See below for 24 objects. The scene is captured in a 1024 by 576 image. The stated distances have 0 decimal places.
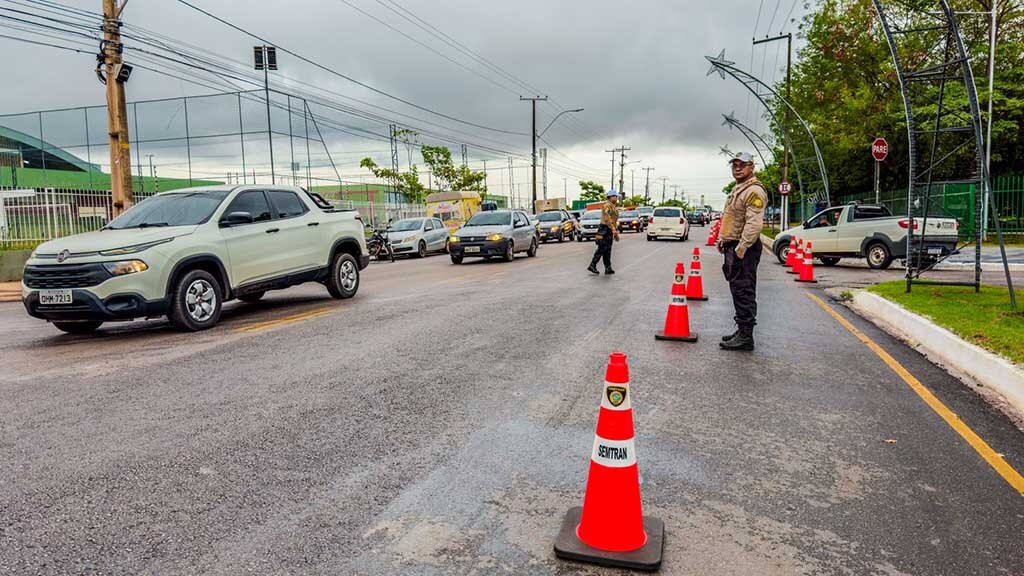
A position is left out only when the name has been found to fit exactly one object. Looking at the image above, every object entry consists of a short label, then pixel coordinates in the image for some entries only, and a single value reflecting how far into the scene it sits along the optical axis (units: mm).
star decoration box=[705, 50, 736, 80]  29812
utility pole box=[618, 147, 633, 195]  103125
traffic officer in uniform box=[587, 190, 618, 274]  14742
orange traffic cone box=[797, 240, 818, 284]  14812
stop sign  20578
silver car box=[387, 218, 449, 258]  26266
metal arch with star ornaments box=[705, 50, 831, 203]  30539
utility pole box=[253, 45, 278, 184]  28281
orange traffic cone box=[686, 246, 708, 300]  11203
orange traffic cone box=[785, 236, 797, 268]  17703
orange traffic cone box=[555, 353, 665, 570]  2977
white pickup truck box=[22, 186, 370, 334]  7836
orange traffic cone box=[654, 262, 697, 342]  7746
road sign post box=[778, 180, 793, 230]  34897
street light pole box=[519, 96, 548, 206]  50562
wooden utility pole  16203
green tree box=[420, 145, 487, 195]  54500
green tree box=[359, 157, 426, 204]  49719
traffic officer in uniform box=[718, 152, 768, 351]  7117
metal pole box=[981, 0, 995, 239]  21567
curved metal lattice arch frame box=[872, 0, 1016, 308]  10016
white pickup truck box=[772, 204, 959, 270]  15773
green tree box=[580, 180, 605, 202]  122250
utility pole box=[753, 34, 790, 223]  36103
